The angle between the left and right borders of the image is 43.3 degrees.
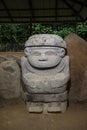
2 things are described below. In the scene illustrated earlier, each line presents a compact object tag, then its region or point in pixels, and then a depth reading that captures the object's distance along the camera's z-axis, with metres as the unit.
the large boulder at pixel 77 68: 1.50
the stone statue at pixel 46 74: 1.31
